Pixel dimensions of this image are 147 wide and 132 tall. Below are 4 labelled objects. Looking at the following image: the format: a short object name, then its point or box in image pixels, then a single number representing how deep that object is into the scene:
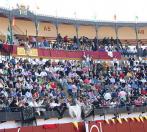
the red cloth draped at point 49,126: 18.61
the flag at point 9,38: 29.66
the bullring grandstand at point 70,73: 20.80
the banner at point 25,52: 29.08
